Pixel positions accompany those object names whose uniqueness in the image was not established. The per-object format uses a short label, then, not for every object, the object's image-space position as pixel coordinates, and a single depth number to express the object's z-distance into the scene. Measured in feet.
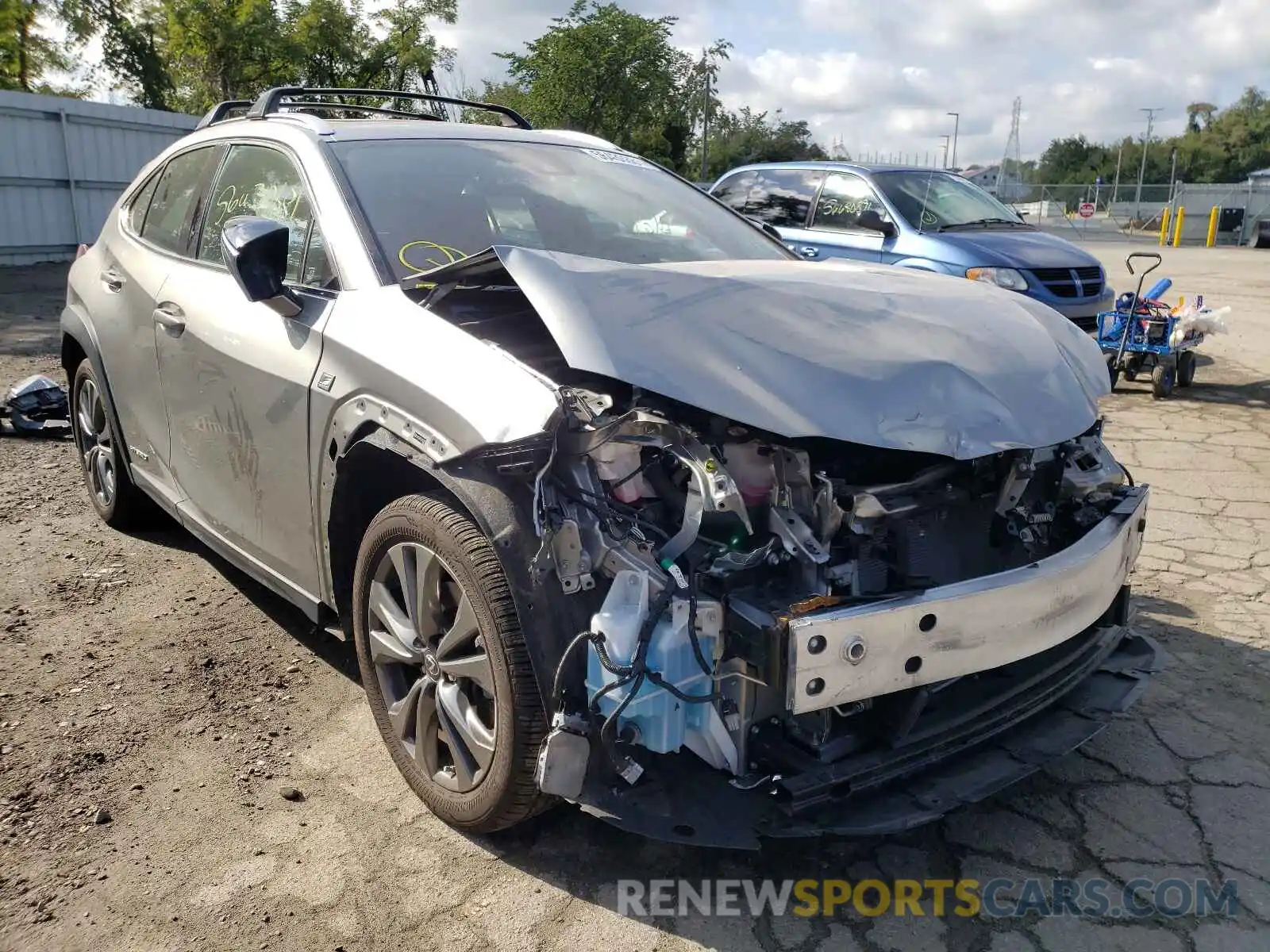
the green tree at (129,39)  86.89
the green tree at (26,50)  81.25
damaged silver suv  7.29
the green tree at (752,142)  145.59
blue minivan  26.55
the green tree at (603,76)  102.89
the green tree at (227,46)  89.51
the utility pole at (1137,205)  128.73
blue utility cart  26.43
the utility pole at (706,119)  116.37
